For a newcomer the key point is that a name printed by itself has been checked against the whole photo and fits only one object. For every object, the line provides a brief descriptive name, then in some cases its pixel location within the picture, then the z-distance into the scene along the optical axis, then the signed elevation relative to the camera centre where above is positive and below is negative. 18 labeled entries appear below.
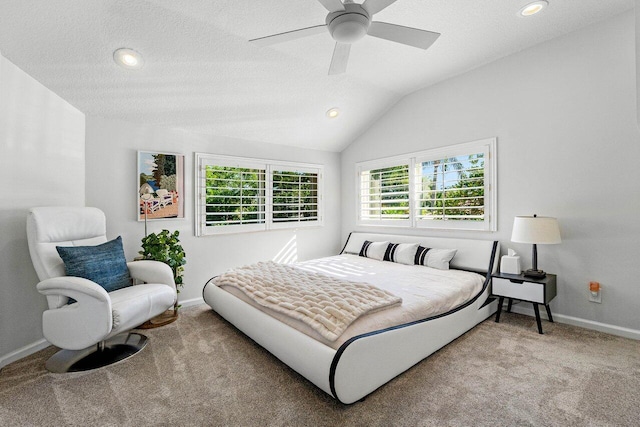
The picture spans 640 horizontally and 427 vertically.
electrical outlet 2.77 -0.71
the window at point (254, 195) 3.89 +0.30
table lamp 2.75 -0.15
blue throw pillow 2.30 -0.39
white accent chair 2.02 -0.62
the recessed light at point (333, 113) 4.18 +1.45
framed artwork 3.41 +0.36
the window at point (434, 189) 3.58 +0.37
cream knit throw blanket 1.93 -0.62
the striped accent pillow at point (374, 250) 4.14 -0.49
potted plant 3.07 -0.37
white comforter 1.98 -0.66
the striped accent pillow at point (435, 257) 3.53 -0.50
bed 1.69 -0.85
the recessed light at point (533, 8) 2.51 +1.78
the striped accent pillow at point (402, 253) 3.81 -0.49
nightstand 2.73 -0.70
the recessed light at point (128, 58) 2.59 +1.40
